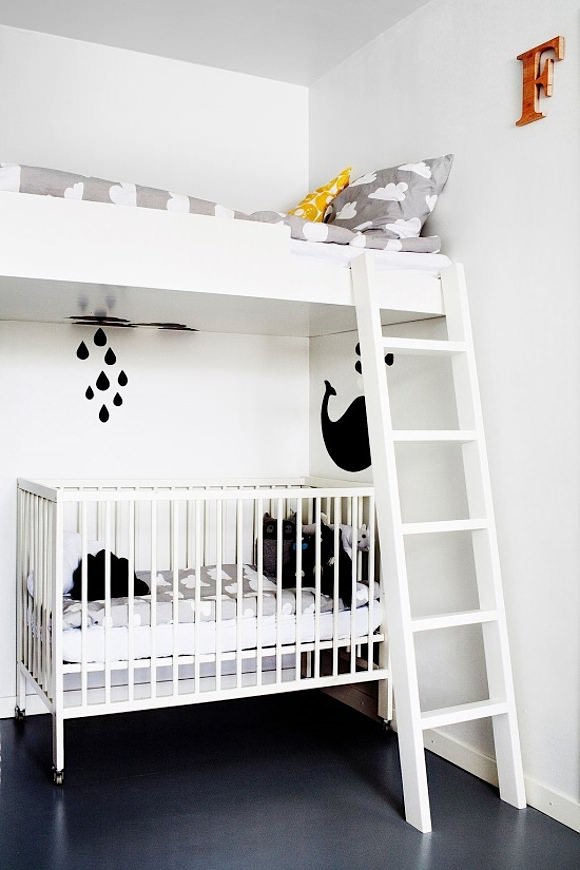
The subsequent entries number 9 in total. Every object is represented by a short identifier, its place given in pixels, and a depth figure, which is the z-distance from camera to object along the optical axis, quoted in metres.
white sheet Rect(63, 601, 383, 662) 2.58
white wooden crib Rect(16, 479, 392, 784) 2.59
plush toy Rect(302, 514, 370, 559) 3.01
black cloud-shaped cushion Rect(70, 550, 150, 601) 2.82
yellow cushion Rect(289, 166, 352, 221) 3.13
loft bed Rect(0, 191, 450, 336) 2.22
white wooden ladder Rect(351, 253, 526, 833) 2.34
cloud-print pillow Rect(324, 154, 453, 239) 2.77
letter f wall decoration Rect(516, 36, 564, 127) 2.37
